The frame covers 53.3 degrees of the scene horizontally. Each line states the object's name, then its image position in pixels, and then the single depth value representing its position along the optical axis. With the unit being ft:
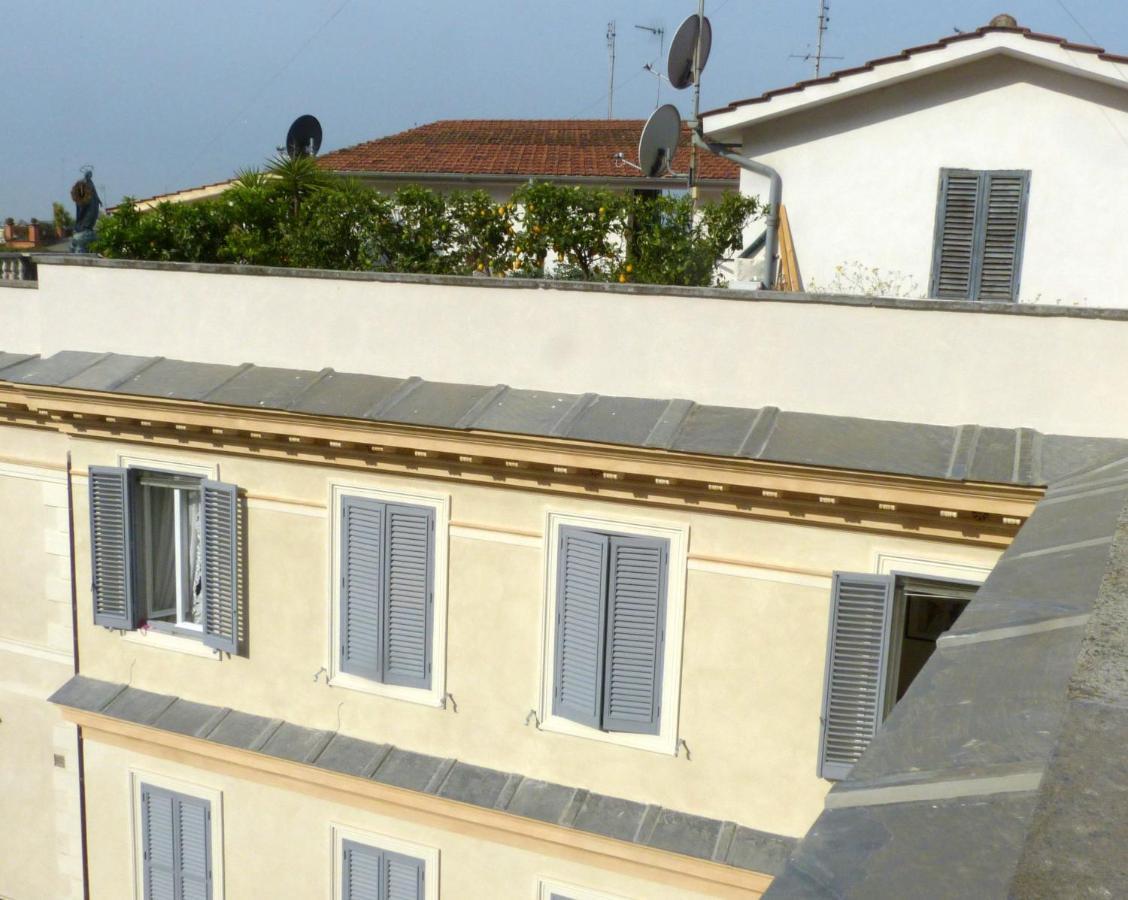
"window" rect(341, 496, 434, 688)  32.09
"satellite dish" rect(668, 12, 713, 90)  41.68
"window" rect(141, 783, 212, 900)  36.52
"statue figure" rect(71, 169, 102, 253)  50.55
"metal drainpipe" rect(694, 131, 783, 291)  38.42
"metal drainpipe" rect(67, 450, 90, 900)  37.86
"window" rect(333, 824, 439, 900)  33.01
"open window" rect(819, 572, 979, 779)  26.58
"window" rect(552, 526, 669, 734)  29.25
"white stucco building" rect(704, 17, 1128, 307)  38.40
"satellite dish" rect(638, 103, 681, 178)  43.14
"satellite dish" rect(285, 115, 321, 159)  56.85
